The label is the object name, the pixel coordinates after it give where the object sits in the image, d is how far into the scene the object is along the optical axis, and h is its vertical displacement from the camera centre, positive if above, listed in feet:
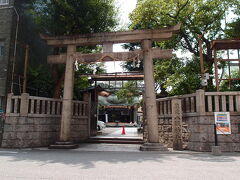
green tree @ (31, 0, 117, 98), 43.29 +21.22
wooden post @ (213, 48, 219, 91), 36.04 +7.54
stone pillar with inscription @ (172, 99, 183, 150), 34.38 -1.45
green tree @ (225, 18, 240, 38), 45.78 +19.36
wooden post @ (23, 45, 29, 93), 43.09 +7.97
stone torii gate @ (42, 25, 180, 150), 33.57 +10.47
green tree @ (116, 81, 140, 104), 67.77 +7.90
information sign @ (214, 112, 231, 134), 30.53 -0.84
